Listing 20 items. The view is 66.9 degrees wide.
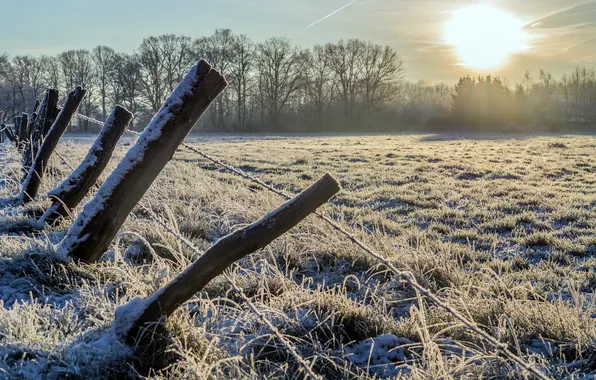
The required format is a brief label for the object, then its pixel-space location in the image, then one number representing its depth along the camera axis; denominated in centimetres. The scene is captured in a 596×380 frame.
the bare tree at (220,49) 5244
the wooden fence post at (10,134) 1421
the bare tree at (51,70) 5366
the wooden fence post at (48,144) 549
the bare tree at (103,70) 5341
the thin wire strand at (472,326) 177
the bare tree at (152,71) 5041
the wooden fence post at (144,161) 273
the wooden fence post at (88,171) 410
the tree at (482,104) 5222
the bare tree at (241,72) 5309
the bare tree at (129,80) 5097
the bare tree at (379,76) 5834
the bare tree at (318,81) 5612
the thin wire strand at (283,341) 197
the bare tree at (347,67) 5766
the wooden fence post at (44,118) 638
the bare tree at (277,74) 5375
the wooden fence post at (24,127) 1011
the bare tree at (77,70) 5353
